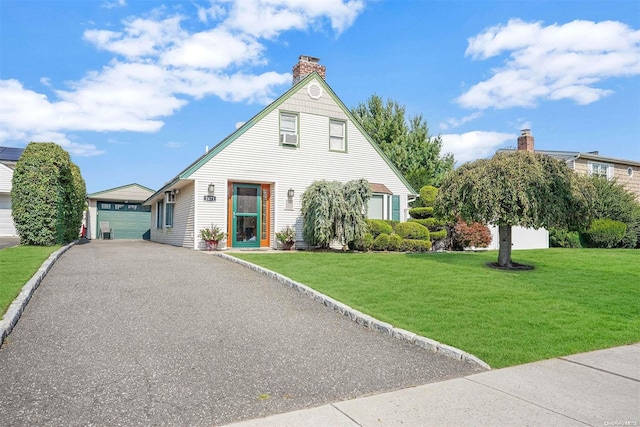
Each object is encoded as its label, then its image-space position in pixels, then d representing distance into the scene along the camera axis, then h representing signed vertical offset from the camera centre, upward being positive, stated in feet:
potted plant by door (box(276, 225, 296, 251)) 50.85 -1.87
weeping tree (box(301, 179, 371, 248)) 46.26 +1.41
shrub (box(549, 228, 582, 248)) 65.98 -2.38
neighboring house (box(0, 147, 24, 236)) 76.02 +3.80
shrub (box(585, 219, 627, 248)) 63.57 -1.12
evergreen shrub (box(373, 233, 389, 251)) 50.65 -2.37
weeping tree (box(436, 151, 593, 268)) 33.19 +2.64
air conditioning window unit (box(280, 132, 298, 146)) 53.93 +11.46
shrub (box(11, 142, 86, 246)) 42.01 +2.95
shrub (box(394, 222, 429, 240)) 53.52 -1.00
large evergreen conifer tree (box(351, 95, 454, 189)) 116.37 +25.46
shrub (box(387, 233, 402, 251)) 50.96 -2.40
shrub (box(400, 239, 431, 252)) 51.96 -2.81
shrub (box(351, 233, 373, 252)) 48.66 -2.46
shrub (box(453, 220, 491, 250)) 56.65 -1.57
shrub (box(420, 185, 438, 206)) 62.14 +4.50
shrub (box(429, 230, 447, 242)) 56.18 -1.46
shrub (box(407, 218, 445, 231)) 57.47 +0.09
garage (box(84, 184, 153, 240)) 88.84 +1.76
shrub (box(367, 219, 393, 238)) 51.53 -0.61
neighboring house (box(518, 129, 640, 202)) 77.61 +13.39
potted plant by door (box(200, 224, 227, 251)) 47.62 -1.68
